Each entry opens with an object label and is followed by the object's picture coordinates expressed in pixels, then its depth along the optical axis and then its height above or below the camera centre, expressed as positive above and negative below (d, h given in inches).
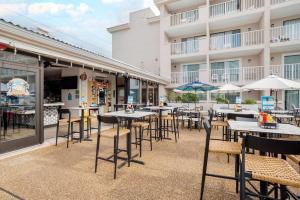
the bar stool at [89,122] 226.0 -29.1
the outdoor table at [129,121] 131.6 -17.3
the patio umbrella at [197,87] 300.3 +23.1
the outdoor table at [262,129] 78.2 -14.6
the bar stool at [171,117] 217.8 -22.8
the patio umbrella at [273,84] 171.1 +16.3
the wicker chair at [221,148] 85.9 -25.4
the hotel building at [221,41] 399.9 +158.1
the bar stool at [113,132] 117.7 -23.7
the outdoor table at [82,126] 205.6 -30.9
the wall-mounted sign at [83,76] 365.1 +51.3
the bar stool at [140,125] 157.2 -22.9
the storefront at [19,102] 154.6 -1.5
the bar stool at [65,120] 186.0 -22.5
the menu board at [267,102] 110.3 -1.7
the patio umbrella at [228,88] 289.4 +20.2
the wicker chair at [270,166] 58.8 -26.4
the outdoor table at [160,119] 213.4 -24.3
